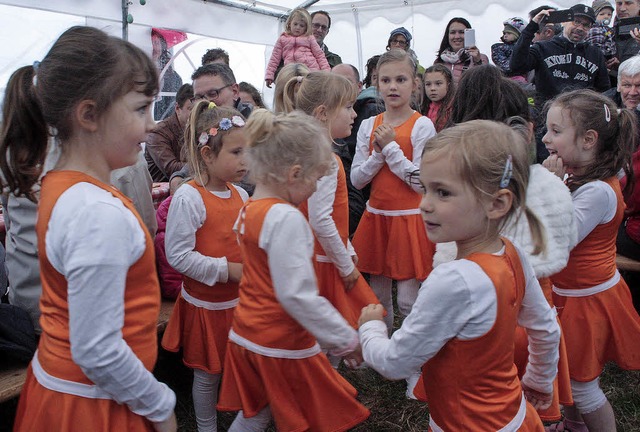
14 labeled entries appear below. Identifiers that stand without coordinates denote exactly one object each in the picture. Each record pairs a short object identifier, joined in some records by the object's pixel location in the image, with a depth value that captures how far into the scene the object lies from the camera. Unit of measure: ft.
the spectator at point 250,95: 17.25
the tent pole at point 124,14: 21.54
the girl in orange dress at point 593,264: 7.65
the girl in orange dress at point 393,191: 10.28
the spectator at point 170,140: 13.67
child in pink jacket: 22.24
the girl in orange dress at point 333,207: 8.43
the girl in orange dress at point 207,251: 7.62
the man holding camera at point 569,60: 18.01
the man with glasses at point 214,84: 12.07
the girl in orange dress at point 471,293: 4.60
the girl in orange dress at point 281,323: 6.00
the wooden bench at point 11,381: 6.66
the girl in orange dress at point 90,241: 4.05
